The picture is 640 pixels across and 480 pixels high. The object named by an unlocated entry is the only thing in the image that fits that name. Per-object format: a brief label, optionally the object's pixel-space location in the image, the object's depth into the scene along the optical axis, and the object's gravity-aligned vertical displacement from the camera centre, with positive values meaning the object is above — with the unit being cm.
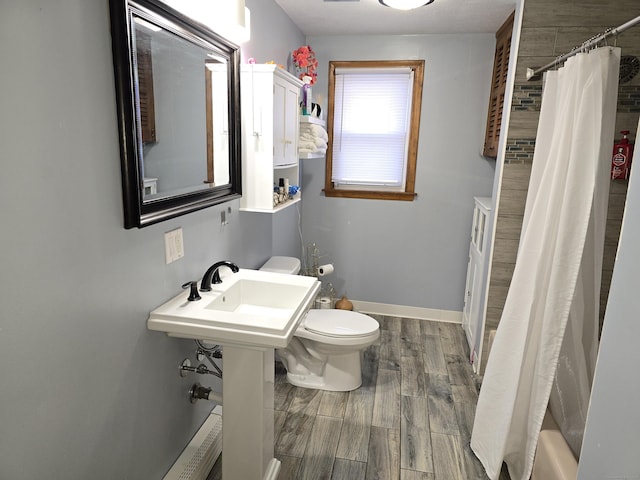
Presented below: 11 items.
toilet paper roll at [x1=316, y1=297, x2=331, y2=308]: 324 -116
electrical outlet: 156 -37
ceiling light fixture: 225 +82
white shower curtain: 155 -49
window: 325 +20
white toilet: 238 -115
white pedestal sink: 145 -68
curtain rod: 136 +44
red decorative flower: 285 +62
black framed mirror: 127 +14
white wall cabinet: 203 +11
